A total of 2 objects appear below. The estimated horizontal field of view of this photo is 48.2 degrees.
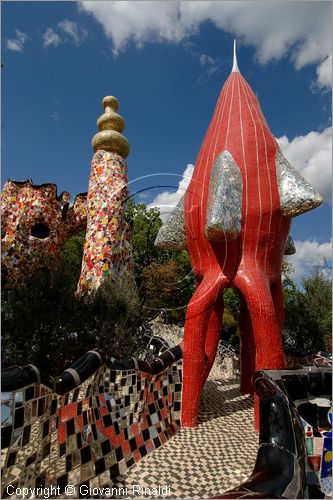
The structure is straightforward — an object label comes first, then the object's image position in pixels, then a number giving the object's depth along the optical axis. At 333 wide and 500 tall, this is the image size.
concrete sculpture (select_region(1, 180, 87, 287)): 8.97
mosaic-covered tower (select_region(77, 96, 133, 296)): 8.05
